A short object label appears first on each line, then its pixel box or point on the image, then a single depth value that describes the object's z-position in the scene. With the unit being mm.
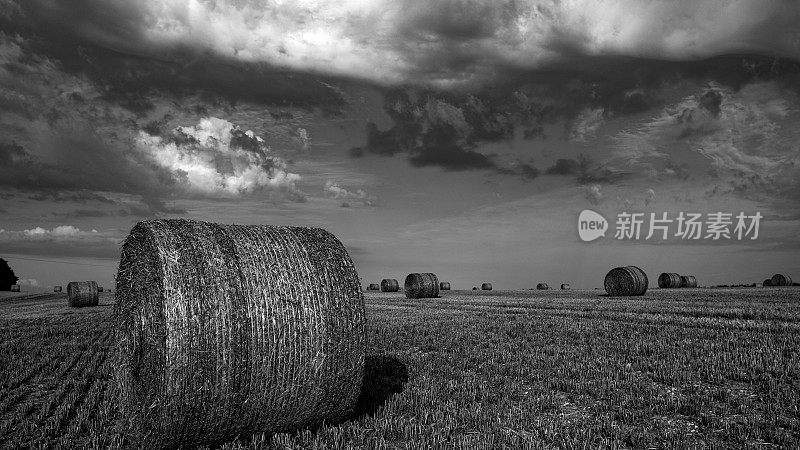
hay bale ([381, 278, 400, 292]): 52844
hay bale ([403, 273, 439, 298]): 33750
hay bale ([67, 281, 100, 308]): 31438
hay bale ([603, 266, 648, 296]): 33188
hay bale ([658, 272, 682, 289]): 48250
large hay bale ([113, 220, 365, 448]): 6055
